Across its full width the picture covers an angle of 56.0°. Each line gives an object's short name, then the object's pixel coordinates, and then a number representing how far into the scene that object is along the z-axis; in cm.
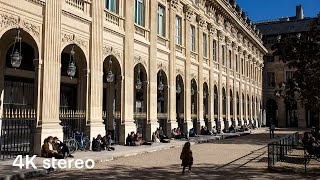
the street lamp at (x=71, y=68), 1357
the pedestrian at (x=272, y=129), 2554
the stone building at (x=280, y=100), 4788
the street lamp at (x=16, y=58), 1138
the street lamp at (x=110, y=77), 1566
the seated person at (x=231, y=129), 2935
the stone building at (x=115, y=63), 1223
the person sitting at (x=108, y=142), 1398
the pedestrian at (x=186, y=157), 972
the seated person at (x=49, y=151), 1120
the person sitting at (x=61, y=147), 1155
